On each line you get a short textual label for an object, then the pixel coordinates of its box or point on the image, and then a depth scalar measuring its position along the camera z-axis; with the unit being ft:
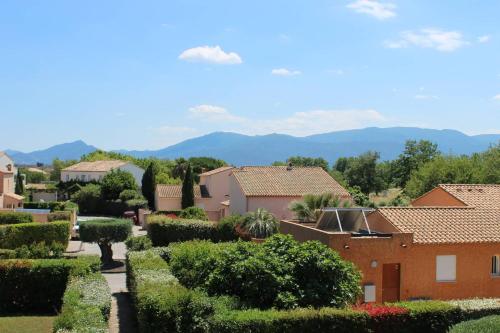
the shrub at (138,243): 105.09
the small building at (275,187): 138.92
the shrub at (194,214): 143.54
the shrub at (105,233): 103.96
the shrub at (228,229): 117.80
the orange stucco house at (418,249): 73.31
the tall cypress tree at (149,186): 230.27
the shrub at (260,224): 112.57
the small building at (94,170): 307.99
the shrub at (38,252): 83.97
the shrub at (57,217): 137.69
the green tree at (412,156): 274.57
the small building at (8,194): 191.83
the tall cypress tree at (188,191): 188.73
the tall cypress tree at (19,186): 259.39
